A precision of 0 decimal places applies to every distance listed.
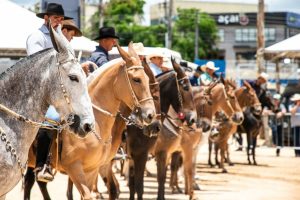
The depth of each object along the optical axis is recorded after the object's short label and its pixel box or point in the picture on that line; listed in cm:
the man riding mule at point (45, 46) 1059
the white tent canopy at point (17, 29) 1711
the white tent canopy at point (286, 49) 2388
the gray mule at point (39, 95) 825
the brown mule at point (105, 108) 1115
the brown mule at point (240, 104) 2417
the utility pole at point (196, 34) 7938
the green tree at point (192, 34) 8450
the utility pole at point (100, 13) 5421
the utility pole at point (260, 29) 3756
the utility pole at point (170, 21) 5222
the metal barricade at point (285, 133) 2911
